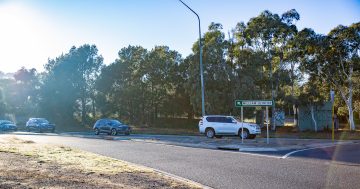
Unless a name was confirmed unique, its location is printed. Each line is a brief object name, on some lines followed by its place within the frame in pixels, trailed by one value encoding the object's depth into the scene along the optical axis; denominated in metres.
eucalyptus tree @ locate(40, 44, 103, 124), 61.56
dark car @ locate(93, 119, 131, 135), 36.66
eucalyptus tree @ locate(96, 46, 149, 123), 54.66
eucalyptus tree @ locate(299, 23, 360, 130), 34.31
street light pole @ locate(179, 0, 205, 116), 28.04
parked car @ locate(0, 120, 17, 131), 46.90
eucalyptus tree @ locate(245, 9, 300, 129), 38.53
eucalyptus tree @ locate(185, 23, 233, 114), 41.56
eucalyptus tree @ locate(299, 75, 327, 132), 37.03
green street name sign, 22.47
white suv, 28.67
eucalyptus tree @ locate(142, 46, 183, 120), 52.88
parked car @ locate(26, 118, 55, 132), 45.50
